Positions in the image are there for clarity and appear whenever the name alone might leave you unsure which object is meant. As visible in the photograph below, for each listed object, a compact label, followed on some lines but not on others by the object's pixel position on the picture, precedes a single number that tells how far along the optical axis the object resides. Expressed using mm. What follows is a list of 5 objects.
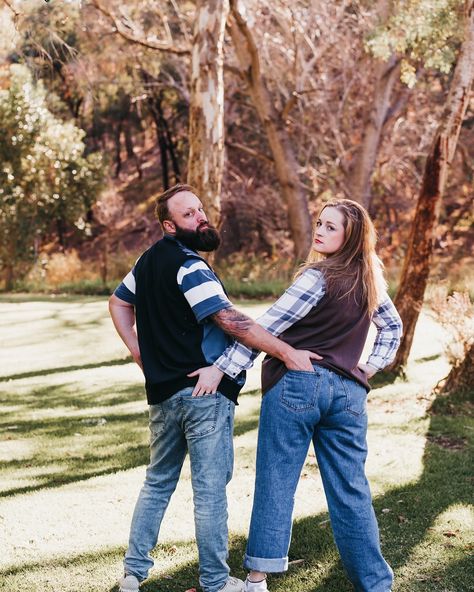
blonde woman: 3611
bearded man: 3604
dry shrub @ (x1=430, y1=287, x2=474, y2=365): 8492
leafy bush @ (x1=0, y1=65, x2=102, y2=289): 25406
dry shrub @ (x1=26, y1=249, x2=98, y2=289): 24125
